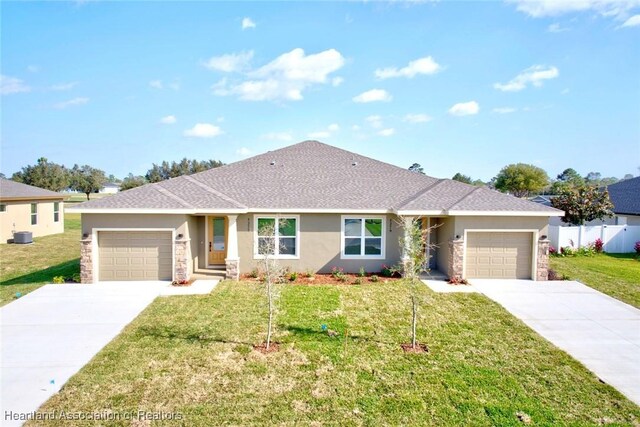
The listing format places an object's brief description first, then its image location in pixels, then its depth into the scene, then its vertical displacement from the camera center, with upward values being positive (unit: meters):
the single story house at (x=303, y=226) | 13.04 -0.83
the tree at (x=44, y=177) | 44.16 +3.31
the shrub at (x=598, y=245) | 19.70 -2.10
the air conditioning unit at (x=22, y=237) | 21.44 -2.07
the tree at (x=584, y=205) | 20.48 +0.11
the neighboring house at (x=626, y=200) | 23.19 +0.51
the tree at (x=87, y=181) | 59.78 +3.78
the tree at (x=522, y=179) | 53.38 +4.15
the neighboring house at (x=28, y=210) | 22.11 -0.51
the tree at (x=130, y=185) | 43.41 +2.36
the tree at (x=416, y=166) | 91.60 +10.27
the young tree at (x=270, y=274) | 7.80 -1.59
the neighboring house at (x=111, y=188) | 111.44 +4.85
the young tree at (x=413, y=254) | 7.85 -1.08
